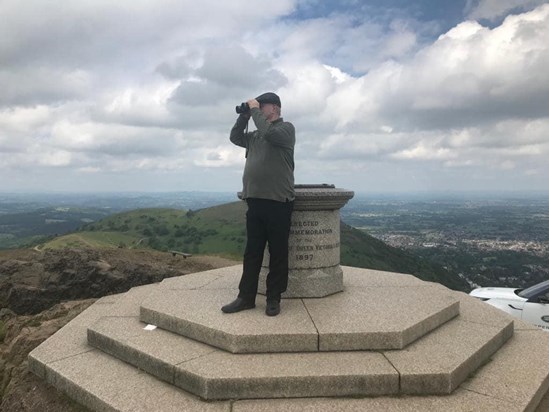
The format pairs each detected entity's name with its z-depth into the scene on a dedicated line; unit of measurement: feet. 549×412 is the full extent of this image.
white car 29.68
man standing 19.60
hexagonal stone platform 14.28
